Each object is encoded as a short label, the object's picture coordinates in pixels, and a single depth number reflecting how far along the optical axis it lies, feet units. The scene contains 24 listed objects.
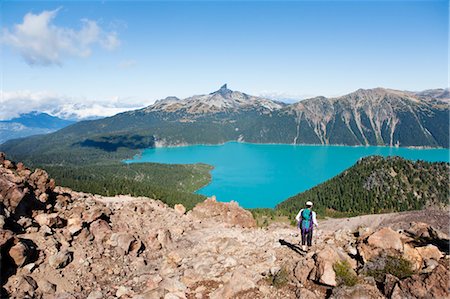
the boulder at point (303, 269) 52.21
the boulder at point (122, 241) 67.21
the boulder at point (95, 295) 50.86
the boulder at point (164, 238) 76.23
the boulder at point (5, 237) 51.07
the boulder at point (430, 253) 53.98
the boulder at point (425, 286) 42.88
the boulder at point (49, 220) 64.64
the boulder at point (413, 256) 51.98
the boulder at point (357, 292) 44.83
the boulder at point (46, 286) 49.79
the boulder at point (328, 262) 49.60
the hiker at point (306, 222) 64.49
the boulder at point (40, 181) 79.99
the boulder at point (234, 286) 50.08
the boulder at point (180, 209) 111.73
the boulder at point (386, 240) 57.35
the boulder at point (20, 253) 51.37
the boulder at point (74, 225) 65.29
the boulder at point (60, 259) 54.73
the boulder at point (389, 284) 45.44
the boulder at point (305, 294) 46.65
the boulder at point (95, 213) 73.20
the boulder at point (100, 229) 67.62
